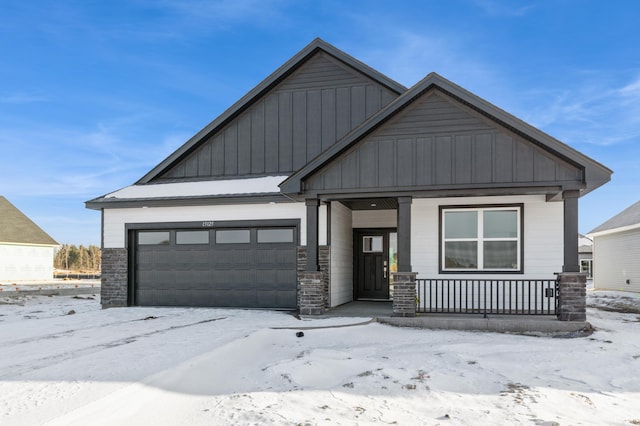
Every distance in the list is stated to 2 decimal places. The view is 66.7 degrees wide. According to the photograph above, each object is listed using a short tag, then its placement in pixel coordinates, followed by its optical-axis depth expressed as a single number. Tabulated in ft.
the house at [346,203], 34.73
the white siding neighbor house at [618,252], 79.15
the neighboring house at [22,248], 110.32
